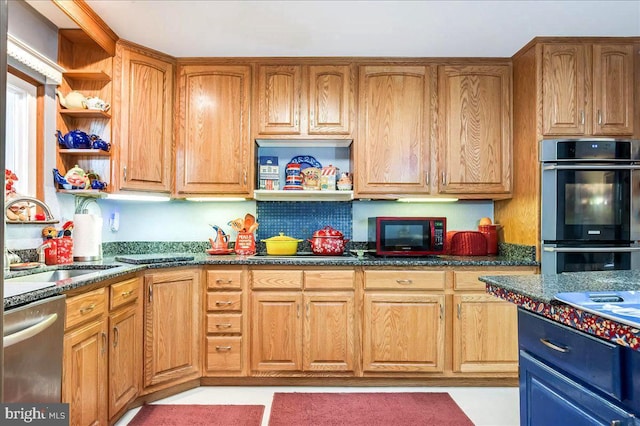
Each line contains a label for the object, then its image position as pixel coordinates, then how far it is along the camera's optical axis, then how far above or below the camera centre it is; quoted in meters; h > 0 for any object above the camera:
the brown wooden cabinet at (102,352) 1.76 -0.66
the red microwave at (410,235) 2.94 -0.13
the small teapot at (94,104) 2.63 +0.69
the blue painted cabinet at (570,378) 1.03 -0.45
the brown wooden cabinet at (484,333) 2.76 -0.76
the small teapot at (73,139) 2.60 +0.47
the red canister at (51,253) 2.42 -0.22
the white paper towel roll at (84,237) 2.60 -0.14
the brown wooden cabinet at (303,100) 3.03 +0.84
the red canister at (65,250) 2.46 -0.21
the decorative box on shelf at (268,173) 3.13 +0.32
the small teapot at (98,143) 2.64 +0.45
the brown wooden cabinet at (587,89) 2.77 +0.85
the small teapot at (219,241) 3.14 -0.19
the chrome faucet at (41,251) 2.29 -0.20
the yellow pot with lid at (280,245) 3.09 -0.21
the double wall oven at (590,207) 2.69 +0.07
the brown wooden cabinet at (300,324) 2.76 -0.71
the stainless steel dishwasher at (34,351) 1.24 -0.43
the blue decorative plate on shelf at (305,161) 3.26 +0.43
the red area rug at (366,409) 2.31 -1.12
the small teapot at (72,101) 2.63 +0.71
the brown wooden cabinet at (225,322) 2.76 -0.70
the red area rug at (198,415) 2.29 -1.12
